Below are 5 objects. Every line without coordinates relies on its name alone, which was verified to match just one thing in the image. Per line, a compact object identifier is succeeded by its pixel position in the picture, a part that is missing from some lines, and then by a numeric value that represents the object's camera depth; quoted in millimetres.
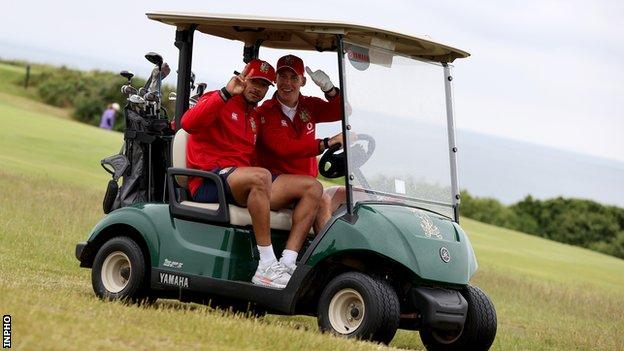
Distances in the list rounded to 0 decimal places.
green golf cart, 16016
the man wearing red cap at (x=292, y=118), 17234
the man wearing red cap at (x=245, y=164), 16562
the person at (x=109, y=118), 77875
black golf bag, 18656
